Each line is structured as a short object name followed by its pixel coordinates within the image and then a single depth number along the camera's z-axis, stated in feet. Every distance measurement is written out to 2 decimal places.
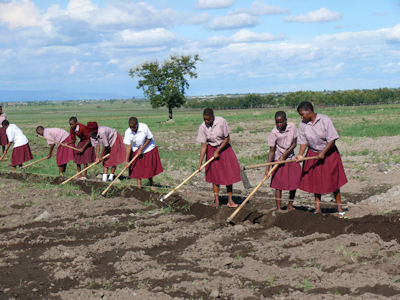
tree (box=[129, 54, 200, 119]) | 173.47
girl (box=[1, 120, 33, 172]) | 46.78
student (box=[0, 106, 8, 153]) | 59.41
